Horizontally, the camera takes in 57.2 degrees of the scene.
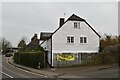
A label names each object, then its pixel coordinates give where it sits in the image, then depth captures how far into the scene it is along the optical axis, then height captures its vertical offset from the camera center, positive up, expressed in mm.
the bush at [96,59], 16462 -2613
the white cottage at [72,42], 16903 -26
